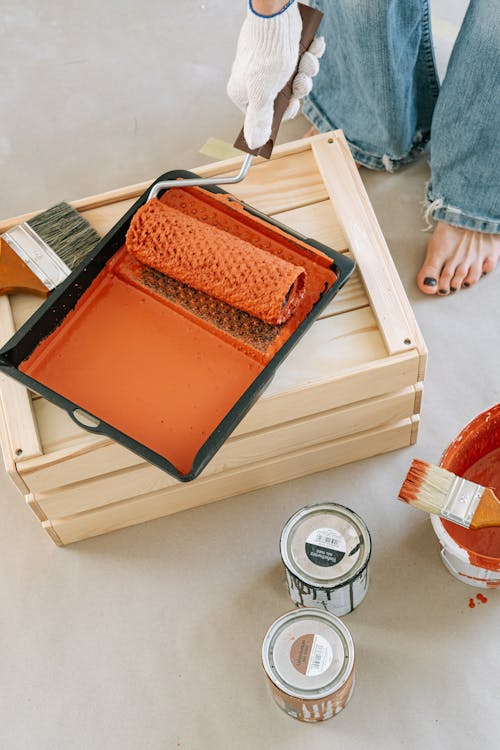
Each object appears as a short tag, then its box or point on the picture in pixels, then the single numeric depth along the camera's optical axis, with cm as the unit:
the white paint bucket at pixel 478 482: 108
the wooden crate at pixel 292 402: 109
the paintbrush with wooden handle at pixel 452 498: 103
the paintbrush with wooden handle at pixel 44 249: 117
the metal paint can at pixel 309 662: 103
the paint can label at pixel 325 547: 109
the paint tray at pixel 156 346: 101
